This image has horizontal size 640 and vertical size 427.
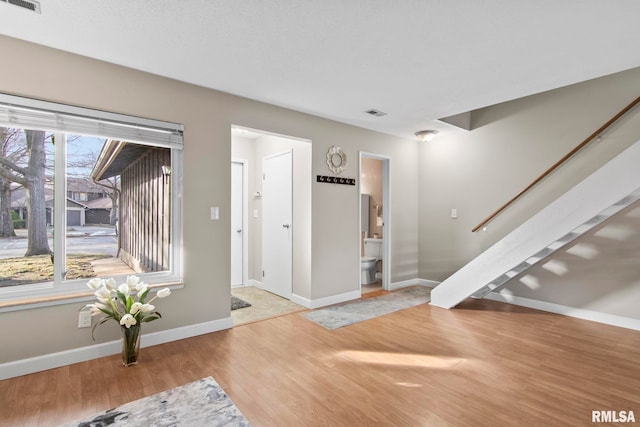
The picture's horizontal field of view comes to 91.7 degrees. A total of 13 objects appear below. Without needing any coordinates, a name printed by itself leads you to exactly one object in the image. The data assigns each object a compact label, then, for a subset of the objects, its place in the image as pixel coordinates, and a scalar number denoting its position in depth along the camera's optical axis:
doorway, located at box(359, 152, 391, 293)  5.08
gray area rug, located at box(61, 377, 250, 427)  1.86
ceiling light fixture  4.81
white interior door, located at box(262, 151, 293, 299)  4.48
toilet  5.36
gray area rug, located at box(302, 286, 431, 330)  3.64
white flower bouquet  2.53
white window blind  2.36
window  2.47
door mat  4.10
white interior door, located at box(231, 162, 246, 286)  5.21
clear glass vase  2.53
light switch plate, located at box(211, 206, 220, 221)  3.29
